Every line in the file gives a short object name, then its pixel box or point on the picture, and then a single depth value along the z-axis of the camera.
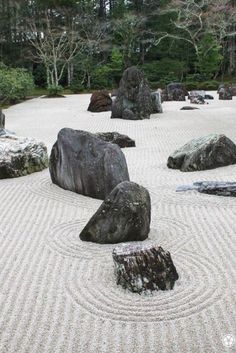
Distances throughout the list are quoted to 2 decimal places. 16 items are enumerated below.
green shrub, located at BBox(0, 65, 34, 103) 23.94
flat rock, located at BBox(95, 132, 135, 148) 11.40
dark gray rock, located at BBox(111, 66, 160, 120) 18.23
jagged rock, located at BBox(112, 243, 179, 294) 3.83
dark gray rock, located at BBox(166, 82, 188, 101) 26.36
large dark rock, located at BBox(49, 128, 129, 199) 6.79
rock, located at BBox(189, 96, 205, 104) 23.57
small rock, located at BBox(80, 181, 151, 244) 4.93
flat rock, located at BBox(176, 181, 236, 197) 6.75
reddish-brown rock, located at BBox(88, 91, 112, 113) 21.14
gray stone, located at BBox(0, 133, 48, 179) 8.46
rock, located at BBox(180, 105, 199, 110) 20.95
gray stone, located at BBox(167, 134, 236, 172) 8.67
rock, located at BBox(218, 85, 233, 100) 25.67
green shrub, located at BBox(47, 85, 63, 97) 31.26
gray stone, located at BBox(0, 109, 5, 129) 15.11
